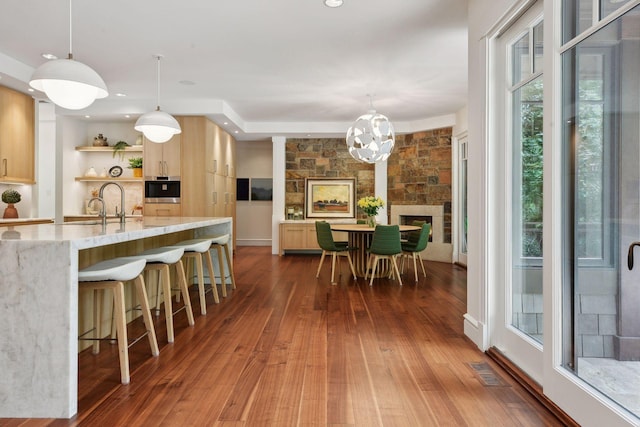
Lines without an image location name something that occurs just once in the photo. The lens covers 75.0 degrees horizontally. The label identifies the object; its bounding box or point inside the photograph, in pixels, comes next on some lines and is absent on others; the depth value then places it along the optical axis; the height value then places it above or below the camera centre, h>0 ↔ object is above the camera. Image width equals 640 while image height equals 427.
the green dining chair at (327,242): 5.70 -0.44
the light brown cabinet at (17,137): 5.20 +0.96
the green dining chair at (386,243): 5.30 -0.41
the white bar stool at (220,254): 4.55 -0.51
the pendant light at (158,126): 4.43 +0.91
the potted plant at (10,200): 5.38 +0.14
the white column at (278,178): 8.99 +0.71
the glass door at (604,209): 1.60 +0.01
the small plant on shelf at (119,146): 7.23 +1.12
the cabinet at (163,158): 6.89 +0.87
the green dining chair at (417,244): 5.73 -0.48
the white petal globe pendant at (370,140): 5.85 +1.02
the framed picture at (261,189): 10.28 +0.54
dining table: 6.05 -0.57
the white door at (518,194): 2.38 +0.11
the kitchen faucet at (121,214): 2.98 -0.02
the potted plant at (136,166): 7.25 +0.78
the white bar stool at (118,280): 2.23 -0.38
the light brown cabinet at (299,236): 8.68 -0.53
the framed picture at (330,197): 9.04 +0.30
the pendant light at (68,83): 2.59 +0.82
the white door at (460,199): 7.58 +0.22
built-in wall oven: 6.93 +0.34
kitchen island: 1.97 -0.55
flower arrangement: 6.06 +0.08
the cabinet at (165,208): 6.96 +0.04
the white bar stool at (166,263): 2.97 -0.38
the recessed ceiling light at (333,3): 3.44 +1.73
